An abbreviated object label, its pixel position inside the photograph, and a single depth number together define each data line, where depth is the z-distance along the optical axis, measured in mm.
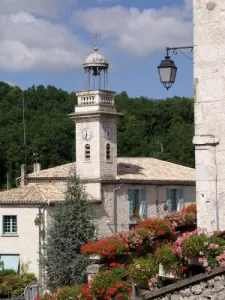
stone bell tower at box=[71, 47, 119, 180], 43062
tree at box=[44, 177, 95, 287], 34625
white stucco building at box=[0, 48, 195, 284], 38875
